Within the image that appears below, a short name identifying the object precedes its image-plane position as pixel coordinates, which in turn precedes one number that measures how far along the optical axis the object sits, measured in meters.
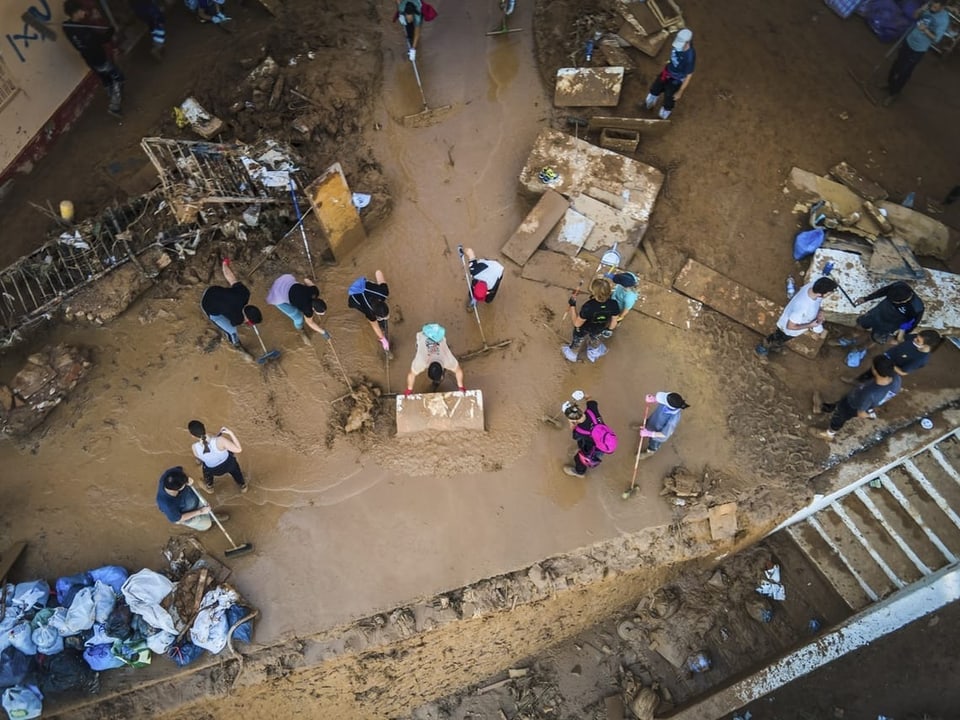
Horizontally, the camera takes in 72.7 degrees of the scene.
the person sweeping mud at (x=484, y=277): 6.96
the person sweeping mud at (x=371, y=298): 6.67
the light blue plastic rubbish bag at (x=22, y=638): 5.84
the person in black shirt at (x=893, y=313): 6.70
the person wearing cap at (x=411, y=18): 8.44
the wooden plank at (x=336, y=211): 7.10
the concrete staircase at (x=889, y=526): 6.80
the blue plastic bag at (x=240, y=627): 6.14
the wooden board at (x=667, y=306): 7.66
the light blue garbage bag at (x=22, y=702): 5.73
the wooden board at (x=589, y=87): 8.68
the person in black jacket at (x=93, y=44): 8.41
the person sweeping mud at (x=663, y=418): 6.04
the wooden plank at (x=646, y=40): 9.09
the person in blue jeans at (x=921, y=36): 8.46
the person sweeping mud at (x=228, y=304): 6.67
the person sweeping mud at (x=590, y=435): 5.95
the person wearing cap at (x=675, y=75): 7.76
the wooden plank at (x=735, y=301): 7.49
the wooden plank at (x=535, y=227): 7.83
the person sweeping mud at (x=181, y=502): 5.77
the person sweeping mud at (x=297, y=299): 6.67
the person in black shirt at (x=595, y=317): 6.45
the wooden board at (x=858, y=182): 8.30
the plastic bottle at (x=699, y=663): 7.32
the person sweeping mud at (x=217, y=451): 6.01
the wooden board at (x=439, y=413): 6.94
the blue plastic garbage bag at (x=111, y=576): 6.20
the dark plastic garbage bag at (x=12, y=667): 5.75
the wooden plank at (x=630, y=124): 8.47
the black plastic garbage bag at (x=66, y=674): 5.87
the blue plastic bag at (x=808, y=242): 7.91
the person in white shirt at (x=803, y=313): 6.31
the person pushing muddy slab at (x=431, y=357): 6.54
